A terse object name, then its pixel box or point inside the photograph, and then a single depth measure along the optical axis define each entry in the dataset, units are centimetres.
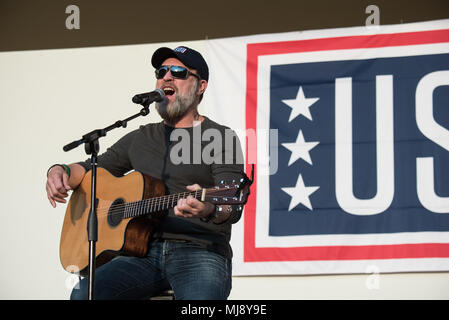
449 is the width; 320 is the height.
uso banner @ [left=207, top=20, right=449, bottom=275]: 507
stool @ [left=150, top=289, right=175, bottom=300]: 368
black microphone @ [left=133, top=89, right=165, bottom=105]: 344
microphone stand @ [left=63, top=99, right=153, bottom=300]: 322
